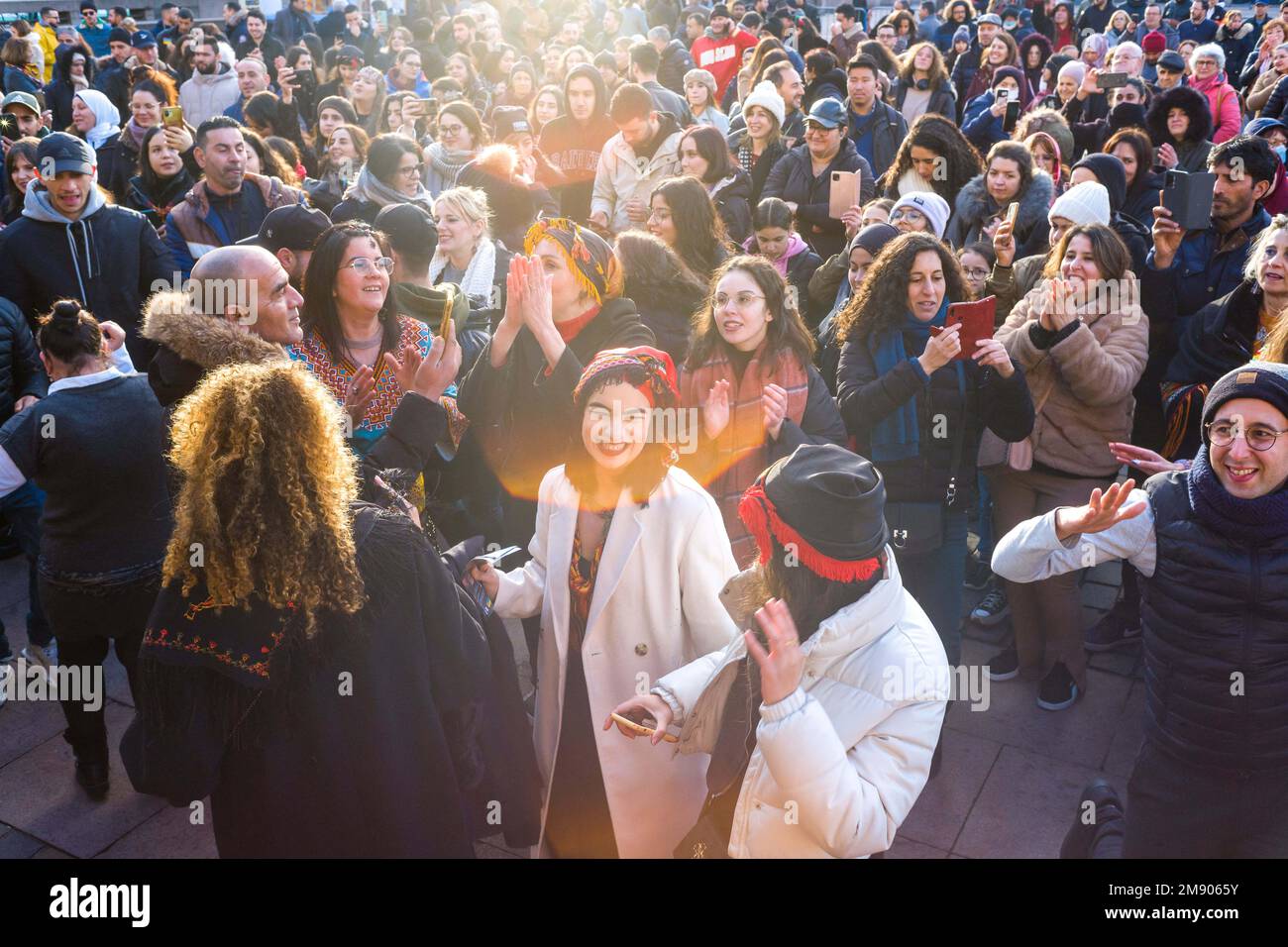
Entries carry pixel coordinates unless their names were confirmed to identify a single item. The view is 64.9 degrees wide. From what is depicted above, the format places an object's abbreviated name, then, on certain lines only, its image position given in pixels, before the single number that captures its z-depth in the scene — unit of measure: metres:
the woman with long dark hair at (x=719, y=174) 6.33
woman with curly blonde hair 2.06
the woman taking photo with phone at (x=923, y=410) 3.84
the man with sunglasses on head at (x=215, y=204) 5.64
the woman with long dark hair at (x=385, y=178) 5.84
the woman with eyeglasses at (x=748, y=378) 3.74
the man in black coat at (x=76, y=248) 5.31
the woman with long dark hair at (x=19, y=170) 6.36
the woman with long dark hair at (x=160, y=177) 6.57
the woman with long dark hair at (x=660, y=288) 4.43
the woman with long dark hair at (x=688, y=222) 4.92
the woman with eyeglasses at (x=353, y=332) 3.50
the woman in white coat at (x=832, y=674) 2.10
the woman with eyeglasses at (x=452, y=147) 7.27
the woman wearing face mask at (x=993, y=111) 8.18
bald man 3.12
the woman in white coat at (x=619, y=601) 2.83
